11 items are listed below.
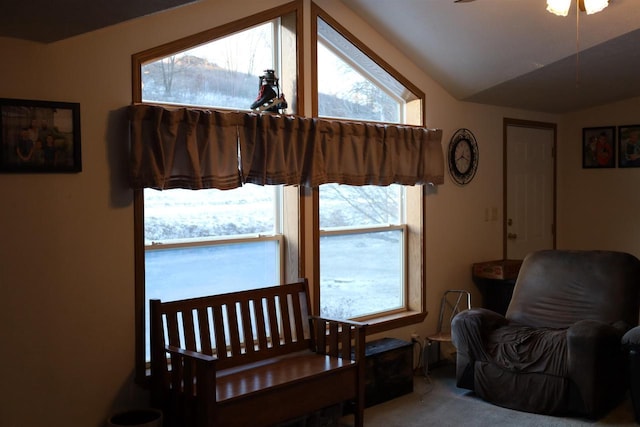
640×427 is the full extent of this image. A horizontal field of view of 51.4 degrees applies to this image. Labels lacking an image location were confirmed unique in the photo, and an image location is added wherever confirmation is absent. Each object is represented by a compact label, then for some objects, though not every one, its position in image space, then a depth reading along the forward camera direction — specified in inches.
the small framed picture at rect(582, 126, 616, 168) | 250.5
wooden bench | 126.9
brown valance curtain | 135.0
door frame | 229.6
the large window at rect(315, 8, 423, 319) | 177.8
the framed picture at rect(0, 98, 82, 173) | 121.6
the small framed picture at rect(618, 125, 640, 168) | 244.1
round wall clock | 208.1
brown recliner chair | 157.0
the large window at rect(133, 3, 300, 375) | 143.9
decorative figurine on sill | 155.8
